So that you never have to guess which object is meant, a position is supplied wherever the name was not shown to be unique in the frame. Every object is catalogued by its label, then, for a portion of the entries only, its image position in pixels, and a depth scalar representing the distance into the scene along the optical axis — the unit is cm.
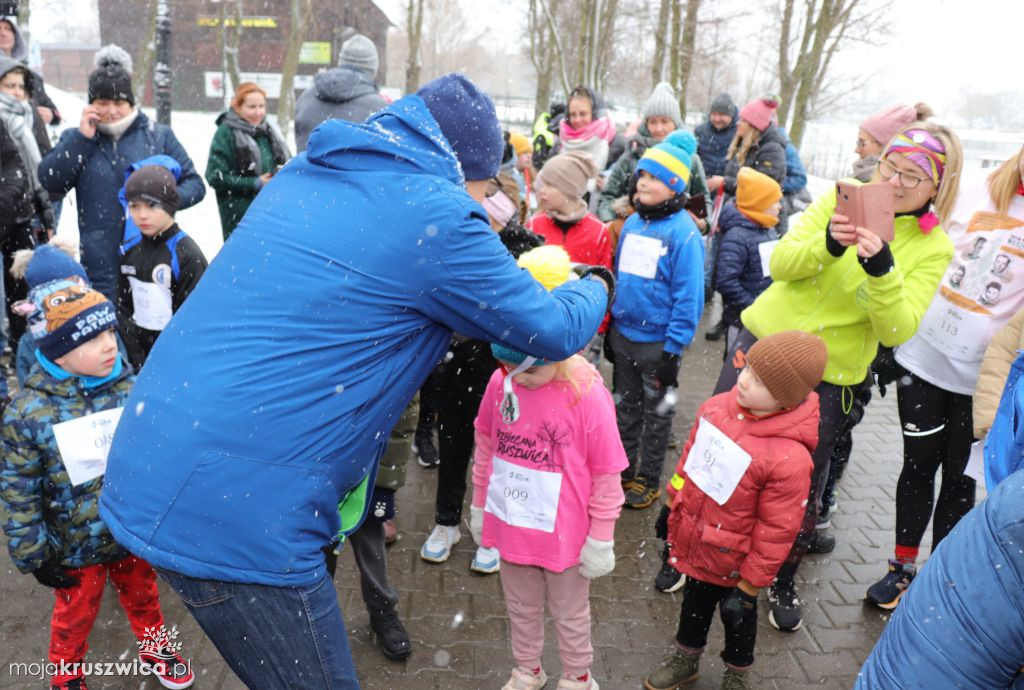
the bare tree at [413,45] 2144
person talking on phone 487
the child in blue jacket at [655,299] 418
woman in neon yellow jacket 280
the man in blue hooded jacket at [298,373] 162
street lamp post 1066
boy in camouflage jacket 248
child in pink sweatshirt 263
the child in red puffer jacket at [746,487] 263
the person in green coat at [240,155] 580
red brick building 3834
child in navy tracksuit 380
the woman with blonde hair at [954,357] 312
